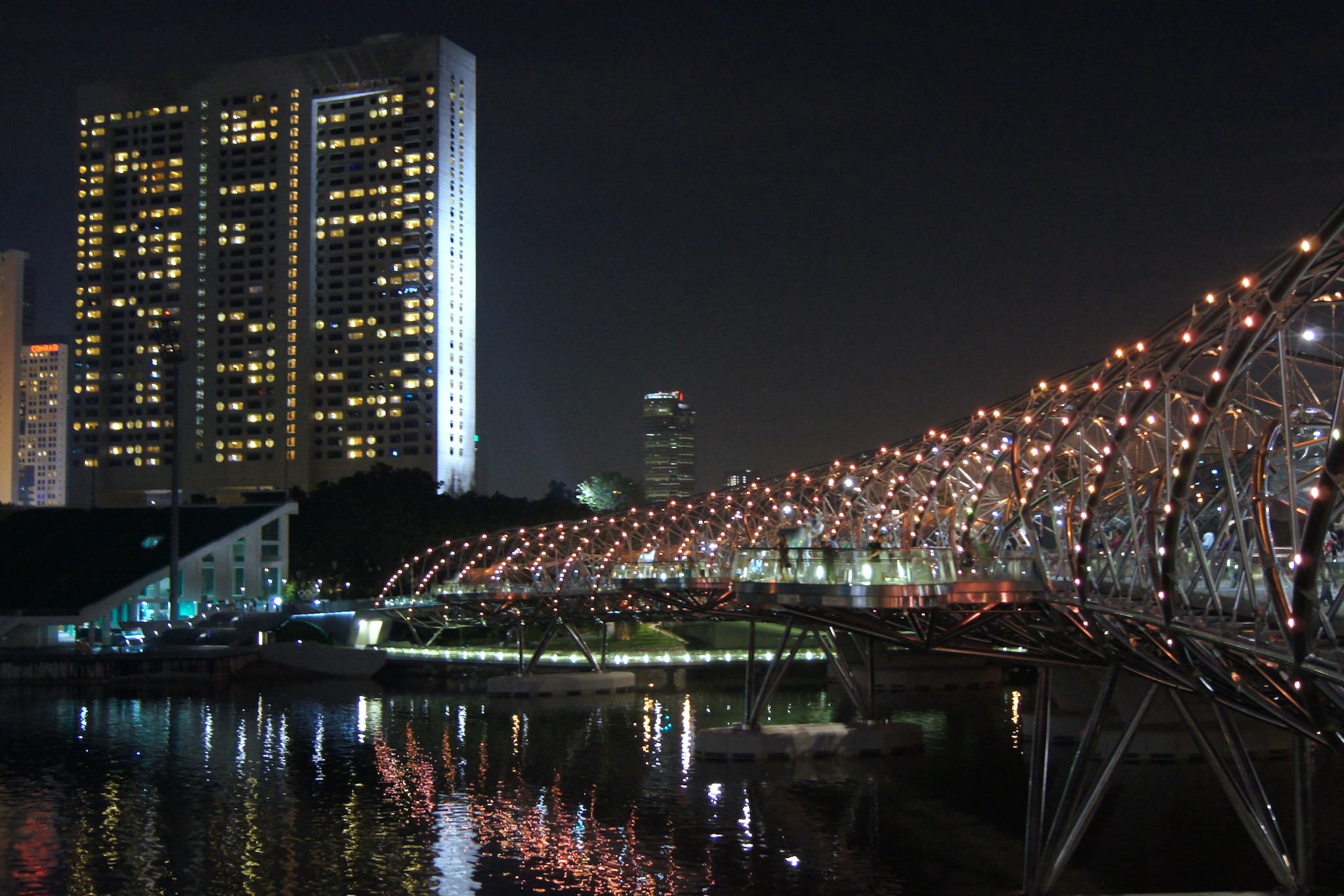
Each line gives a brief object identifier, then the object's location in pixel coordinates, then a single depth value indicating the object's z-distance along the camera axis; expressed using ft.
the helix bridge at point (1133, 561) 63.93
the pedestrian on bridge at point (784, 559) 129.18
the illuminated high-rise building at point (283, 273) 629.10
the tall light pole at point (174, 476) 305.73
